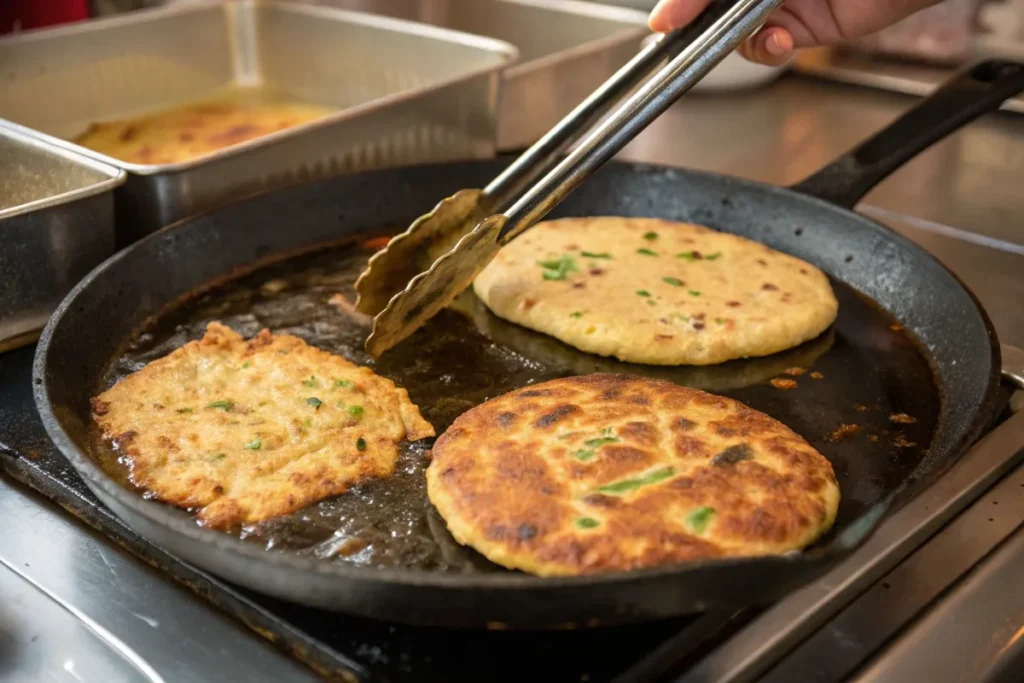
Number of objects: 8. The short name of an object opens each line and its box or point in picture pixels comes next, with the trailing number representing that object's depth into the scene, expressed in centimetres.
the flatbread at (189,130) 77
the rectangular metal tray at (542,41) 81
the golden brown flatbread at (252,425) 55
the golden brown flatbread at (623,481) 51
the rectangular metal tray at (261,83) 67
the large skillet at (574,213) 47
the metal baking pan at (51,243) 61
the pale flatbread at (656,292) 63
